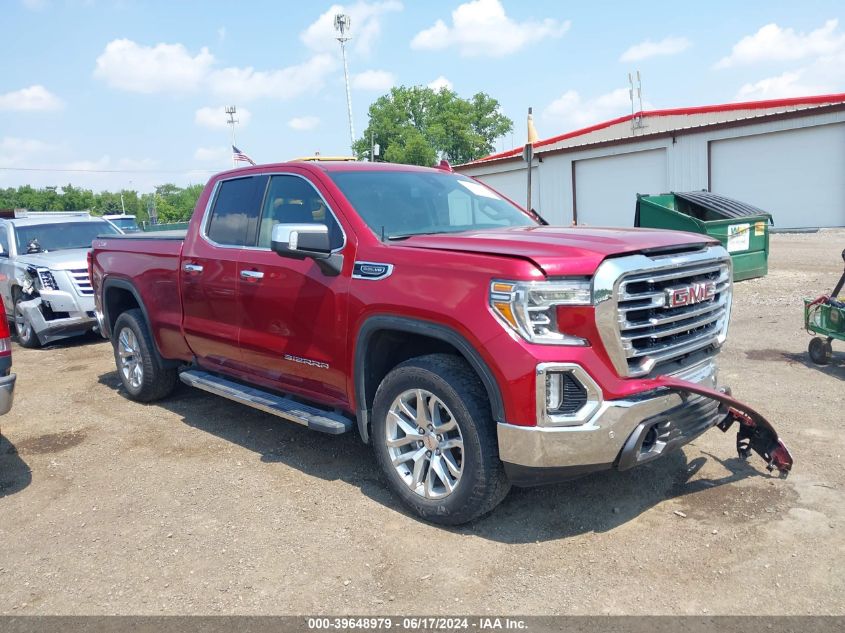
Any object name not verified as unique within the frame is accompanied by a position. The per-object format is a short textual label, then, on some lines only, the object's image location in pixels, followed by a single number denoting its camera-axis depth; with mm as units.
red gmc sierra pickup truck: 3330
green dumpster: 11383
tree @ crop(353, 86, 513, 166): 65062
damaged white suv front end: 9227
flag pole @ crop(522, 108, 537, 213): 9812
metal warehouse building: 21625
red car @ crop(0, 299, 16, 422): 4242
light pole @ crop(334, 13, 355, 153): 43750
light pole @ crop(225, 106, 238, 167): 50766
